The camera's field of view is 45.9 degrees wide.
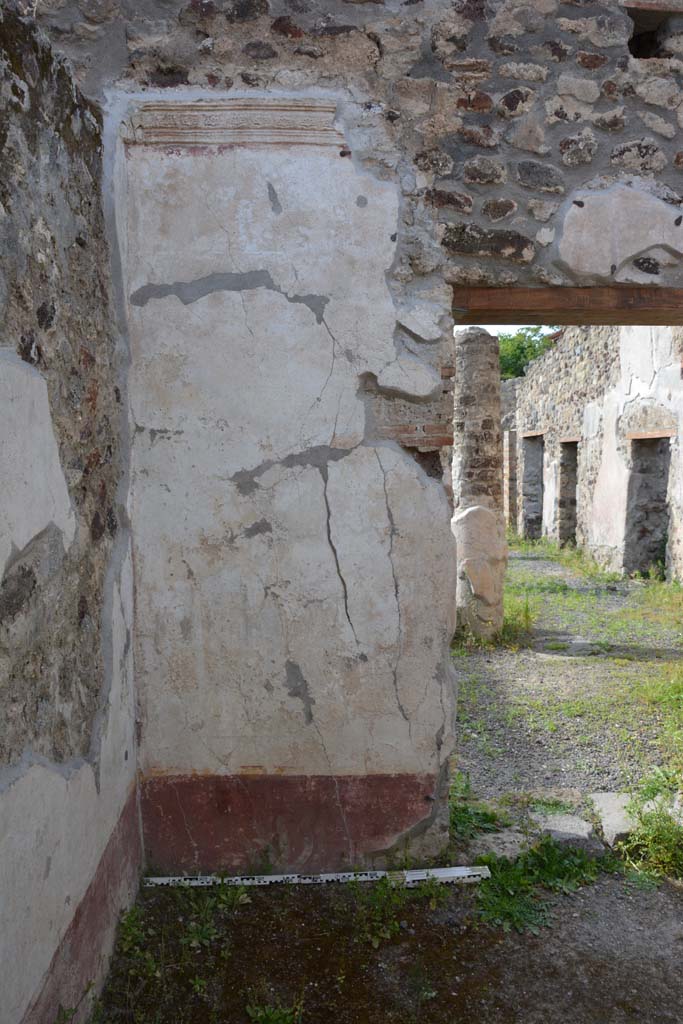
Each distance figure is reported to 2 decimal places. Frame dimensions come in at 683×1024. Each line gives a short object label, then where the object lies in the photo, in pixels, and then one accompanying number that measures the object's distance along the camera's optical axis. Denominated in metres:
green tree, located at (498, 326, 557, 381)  26.81
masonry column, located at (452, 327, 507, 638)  6.98
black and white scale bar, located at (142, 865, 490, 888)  2.65
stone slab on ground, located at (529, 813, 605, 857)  2.96
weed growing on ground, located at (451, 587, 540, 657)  6.56
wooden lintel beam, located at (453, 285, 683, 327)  2.82
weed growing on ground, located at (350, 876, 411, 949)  2.44
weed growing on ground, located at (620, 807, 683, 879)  2.86
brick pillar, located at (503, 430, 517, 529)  15.90
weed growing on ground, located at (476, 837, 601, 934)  2.56
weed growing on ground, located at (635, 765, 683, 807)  3.39
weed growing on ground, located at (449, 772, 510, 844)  3.02
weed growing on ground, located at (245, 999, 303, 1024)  2.07
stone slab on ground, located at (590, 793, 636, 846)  3.05
